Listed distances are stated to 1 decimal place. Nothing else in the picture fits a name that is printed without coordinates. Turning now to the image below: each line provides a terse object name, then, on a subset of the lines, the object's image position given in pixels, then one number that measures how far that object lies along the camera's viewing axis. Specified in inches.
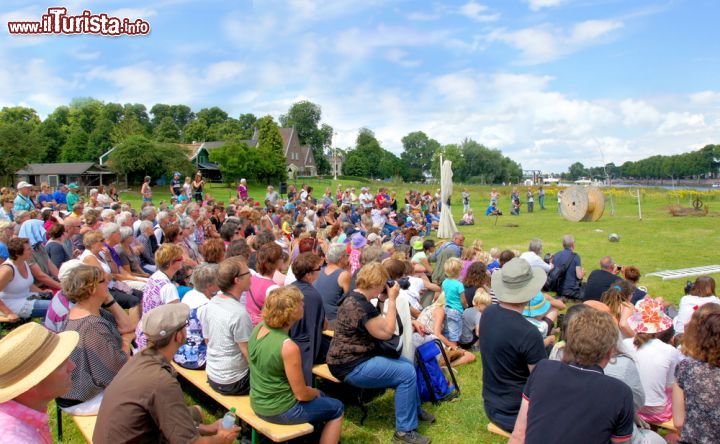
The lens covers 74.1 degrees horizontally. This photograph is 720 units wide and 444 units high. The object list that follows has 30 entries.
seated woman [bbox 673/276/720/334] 225.3
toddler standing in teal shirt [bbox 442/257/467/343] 254.2
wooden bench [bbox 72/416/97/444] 138.2
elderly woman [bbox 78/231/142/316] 258.1
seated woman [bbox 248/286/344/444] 139.0
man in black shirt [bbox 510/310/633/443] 101.3
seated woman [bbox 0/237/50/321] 236.1
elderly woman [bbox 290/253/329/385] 166.1
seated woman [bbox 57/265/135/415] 145.1
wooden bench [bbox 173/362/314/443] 140.3
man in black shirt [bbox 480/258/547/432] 139.5
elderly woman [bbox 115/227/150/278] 303.7
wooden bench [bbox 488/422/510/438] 150.2
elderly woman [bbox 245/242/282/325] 211.3
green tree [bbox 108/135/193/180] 1641.2
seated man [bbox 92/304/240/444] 105.0
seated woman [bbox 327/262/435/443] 167.5
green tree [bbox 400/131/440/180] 4990.2
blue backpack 199.9
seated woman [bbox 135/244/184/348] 196.2
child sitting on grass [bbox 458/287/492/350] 256.7
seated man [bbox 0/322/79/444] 84.7
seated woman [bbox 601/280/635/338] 194.4
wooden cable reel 938.1
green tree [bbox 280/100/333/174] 3659.0
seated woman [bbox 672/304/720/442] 118.3
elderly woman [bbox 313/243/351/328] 223.1
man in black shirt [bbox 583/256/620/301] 283.0
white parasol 648.4
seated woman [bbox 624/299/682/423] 154.3
